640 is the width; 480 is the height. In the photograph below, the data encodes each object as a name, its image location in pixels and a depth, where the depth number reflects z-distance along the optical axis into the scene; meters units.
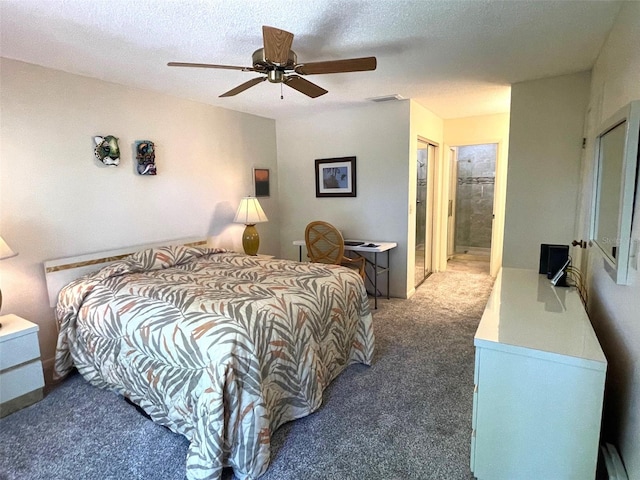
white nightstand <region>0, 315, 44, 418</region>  2.17
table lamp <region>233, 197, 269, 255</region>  3.96
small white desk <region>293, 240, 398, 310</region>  3.93
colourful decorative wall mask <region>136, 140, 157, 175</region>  3.23
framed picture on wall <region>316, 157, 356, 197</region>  4.41
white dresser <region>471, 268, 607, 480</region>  1.31
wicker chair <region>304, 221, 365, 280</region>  3.76
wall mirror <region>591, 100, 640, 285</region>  1.33
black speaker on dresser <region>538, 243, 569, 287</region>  2.27
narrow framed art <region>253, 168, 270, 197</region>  4.60
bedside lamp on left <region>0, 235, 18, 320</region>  2.24
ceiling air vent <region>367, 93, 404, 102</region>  3.73
